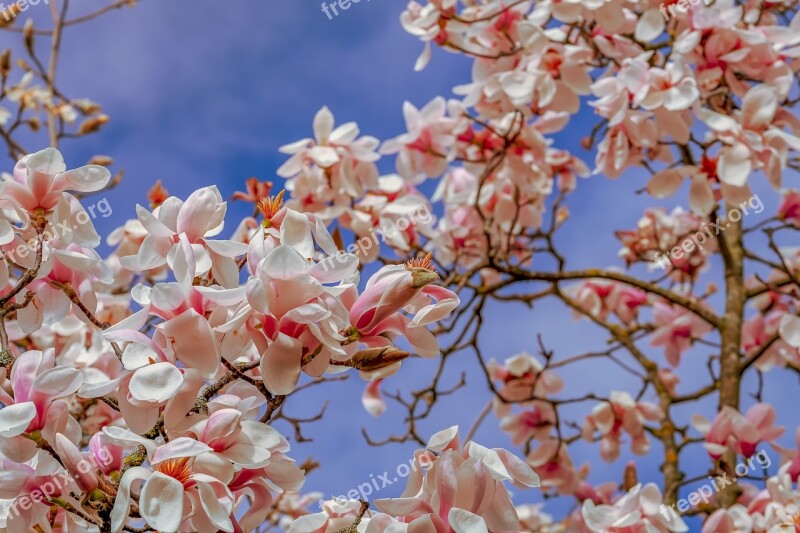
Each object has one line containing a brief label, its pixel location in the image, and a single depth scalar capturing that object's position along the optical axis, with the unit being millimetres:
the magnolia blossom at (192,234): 1450
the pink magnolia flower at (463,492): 1375
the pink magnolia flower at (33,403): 1393
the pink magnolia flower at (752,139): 2013
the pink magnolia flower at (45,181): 1511
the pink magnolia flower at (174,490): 1346
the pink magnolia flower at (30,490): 1404
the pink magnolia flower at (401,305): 1401
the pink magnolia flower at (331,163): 2287
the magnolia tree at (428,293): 1384
